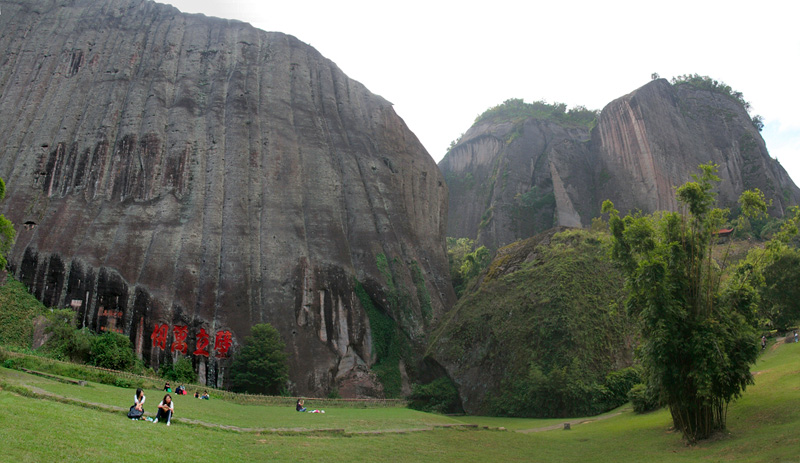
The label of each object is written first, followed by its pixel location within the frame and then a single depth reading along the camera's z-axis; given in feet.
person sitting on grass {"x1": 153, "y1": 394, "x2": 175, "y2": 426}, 46.24
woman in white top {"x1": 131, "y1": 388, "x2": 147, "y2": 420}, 46.93
